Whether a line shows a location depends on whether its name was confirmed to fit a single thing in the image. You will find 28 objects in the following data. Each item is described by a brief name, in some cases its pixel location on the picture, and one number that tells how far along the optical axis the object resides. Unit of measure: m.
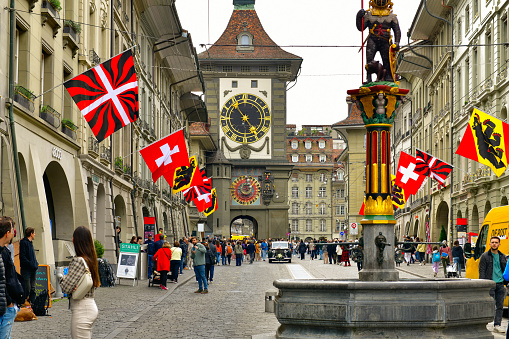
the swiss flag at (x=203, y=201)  39.62
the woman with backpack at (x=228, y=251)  52.75
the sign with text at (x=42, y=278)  18.02
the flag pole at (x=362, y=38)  15.19
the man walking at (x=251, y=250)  55.75
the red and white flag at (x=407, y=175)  28.59
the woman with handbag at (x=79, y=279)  8.58
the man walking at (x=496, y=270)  14.56
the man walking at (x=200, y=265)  24.59
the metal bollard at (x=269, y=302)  18.25
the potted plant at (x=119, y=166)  34.83
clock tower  87.44
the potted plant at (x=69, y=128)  25.50
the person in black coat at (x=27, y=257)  14.98
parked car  56.00
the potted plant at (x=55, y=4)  23.29
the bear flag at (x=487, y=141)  23.64
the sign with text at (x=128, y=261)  26.77
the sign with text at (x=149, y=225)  37.06
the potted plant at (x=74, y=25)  25.88
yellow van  17.28
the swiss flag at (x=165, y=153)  26.58
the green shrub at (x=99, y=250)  26.15
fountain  11.40
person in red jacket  25.42
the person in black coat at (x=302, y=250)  69.69
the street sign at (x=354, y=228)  65.03
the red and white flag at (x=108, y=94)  18.12
